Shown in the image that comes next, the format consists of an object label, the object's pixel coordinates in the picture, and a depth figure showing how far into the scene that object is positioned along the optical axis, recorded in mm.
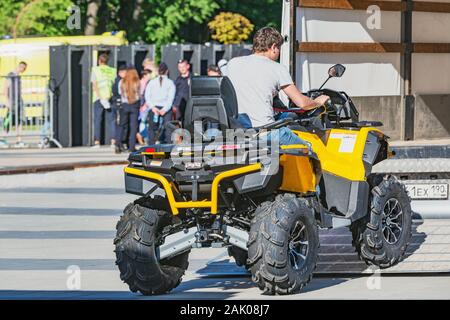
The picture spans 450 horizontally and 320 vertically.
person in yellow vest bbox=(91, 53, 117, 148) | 27438
